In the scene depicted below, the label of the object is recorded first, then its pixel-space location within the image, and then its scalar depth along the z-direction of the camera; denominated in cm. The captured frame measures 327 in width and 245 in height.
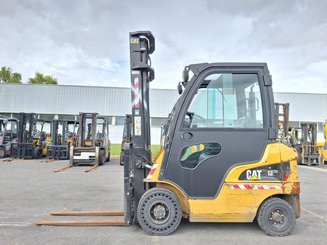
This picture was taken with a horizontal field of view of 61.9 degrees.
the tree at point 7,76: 5878
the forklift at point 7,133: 1838
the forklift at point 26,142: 1731
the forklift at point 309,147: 1786
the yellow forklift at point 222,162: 414
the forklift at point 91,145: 1453
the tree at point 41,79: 5825
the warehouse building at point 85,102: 3491
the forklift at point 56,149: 1750
